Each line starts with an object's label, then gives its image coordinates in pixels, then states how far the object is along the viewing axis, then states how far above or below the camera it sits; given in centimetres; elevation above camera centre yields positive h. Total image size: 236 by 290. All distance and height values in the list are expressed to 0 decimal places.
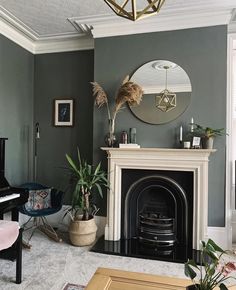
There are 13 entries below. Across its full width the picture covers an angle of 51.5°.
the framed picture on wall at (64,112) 379 +48
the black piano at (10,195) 258 -57
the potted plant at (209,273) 116 -61
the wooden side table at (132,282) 142 -83
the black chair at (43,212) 309 -88
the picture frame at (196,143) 293 +2
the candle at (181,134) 305 +13
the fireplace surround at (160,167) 286 -29
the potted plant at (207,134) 287 +13
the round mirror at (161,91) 306 +68
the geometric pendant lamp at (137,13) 112 +64
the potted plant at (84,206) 295 -79
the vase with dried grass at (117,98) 297 +57
